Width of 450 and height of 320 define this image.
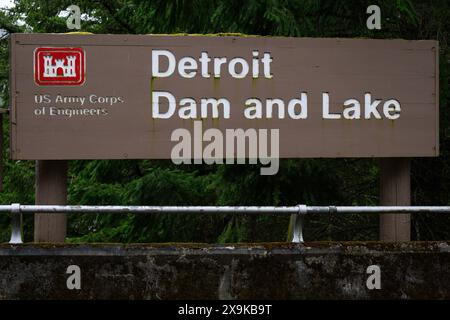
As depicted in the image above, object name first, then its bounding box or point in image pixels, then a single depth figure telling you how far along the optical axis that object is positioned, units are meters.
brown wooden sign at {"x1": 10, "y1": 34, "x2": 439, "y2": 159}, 5.51
